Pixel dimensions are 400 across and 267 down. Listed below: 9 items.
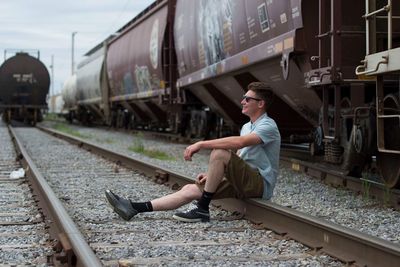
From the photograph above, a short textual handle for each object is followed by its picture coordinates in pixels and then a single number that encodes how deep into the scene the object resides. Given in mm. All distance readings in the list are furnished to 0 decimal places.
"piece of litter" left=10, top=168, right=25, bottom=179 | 8914
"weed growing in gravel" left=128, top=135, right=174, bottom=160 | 12083
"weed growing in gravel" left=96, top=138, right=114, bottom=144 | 17722
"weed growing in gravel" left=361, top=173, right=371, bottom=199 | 6594
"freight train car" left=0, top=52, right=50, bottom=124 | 29688
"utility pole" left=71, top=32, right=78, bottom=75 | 73750
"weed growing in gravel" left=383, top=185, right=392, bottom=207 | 6156
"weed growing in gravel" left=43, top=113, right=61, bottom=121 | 59231
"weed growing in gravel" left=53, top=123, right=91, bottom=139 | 21178
